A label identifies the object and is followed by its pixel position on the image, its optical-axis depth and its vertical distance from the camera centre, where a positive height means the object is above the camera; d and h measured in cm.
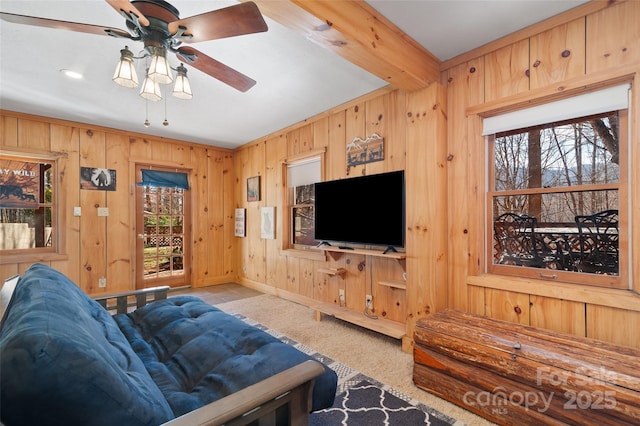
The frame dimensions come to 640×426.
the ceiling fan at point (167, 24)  137 +101
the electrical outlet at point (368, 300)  308 -97
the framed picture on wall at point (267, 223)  444 -17
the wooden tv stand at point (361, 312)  262 -110
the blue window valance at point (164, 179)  450 +57
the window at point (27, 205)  357 +12
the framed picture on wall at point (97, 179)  399 +51
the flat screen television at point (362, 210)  265 +2
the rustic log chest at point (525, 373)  134 -88
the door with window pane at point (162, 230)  451 -27
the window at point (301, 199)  389 +20
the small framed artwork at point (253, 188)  479 +42
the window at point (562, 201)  184 +7
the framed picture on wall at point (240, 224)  516 -21
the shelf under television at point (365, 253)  260 -41
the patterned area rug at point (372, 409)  167 -125
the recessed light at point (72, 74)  258 +131
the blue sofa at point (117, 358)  65 -53
